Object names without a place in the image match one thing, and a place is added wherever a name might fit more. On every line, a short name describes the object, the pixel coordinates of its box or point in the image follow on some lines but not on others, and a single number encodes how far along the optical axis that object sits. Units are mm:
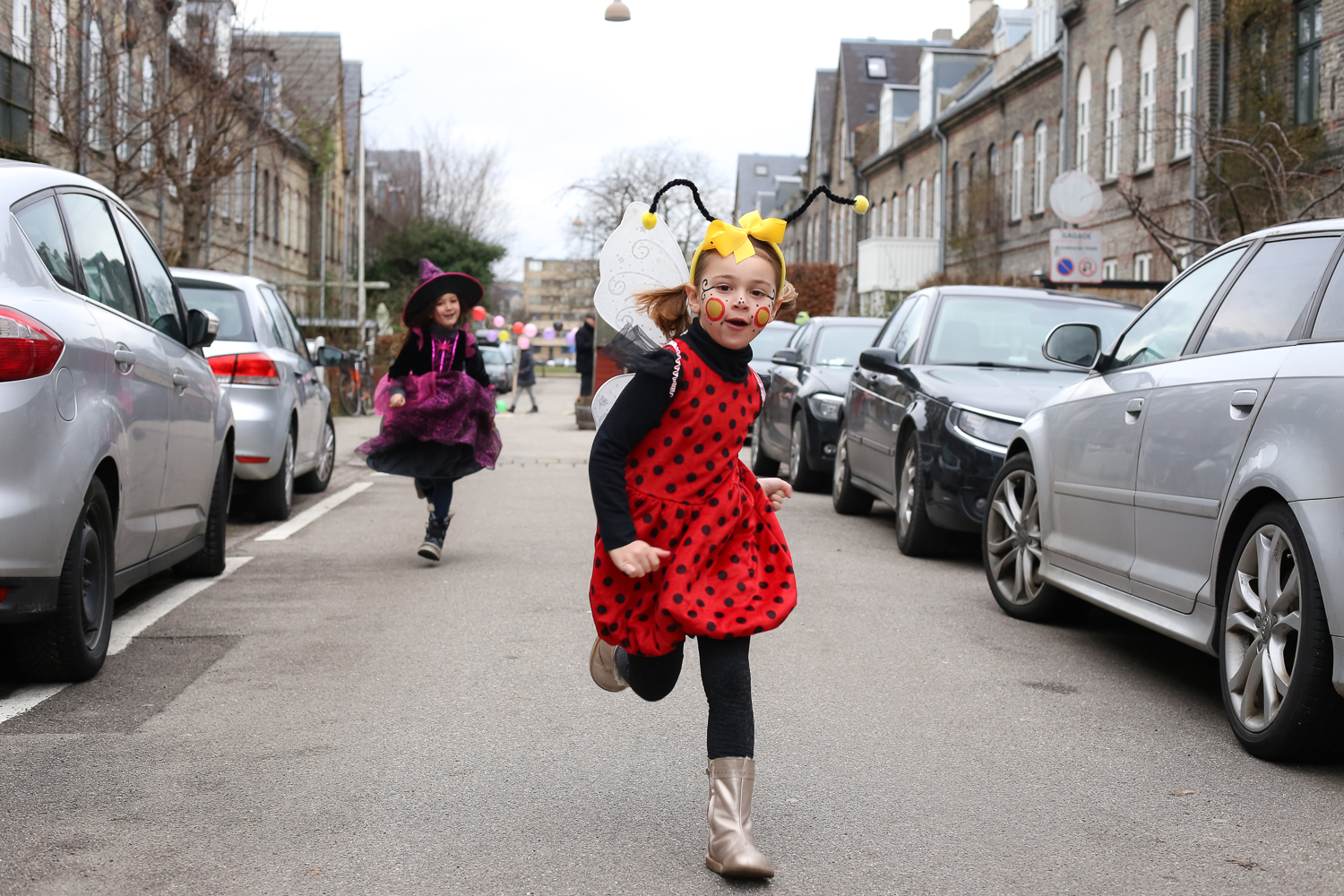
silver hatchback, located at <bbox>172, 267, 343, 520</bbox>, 9992
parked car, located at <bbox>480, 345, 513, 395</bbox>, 47500
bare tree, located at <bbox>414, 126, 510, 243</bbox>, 66875
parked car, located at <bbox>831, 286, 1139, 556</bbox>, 8516
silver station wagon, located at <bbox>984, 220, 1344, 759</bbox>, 4242
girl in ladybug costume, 3467
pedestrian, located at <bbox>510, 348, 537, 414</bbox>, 34625
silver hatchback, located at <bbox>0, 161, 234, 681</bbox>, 4680
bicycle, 27031
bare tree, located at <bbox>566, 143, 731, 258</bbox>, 53812
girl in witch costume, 8617
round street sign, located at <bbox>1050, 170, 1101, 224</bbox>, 16453
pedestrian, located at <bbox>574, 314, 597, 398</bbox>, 28484
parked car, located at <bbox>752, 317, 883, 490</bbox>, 12711
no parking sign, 16281
